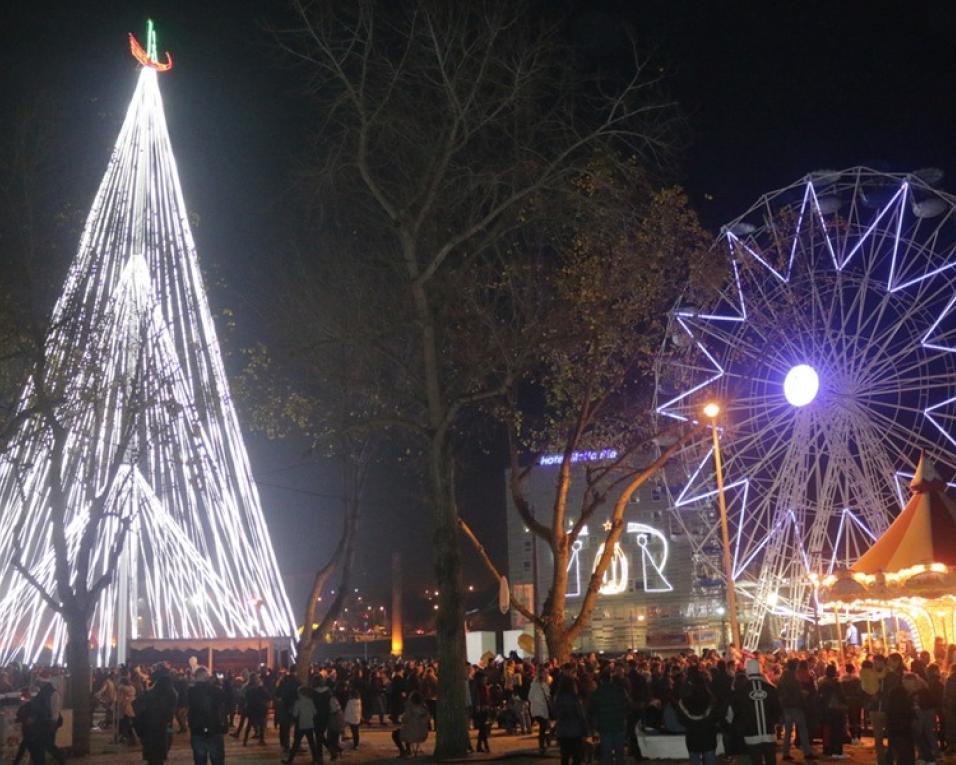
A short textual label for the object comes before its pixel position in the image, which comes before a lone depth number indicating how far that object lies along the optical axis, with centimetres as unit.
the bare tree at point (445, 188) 1817
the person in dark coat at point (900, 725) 1401
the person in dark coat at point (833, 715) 1770
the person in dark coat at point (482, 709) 2073
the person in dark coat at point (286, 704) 2039
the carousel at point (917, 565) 2209
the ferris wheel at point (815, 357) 3025
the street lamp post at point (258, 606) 3344
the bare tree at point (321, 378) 2094
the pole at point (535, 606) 3257
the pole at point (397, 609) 7431
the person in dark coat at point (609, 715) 1486
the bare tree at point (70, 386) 2033
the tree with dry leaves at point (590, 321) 2088
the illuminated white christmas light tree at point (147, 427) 2175
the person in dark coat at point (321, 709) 1875
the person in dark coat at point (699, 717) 1255
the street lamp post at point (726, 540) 2439
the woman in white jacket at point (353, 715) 2208
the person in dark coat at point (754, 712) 1264
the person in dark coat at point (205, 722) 1489
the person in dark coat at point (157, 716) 1515
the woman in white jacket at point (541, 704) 2027
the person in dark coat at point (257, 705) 2370
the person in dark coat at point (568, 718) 1527
